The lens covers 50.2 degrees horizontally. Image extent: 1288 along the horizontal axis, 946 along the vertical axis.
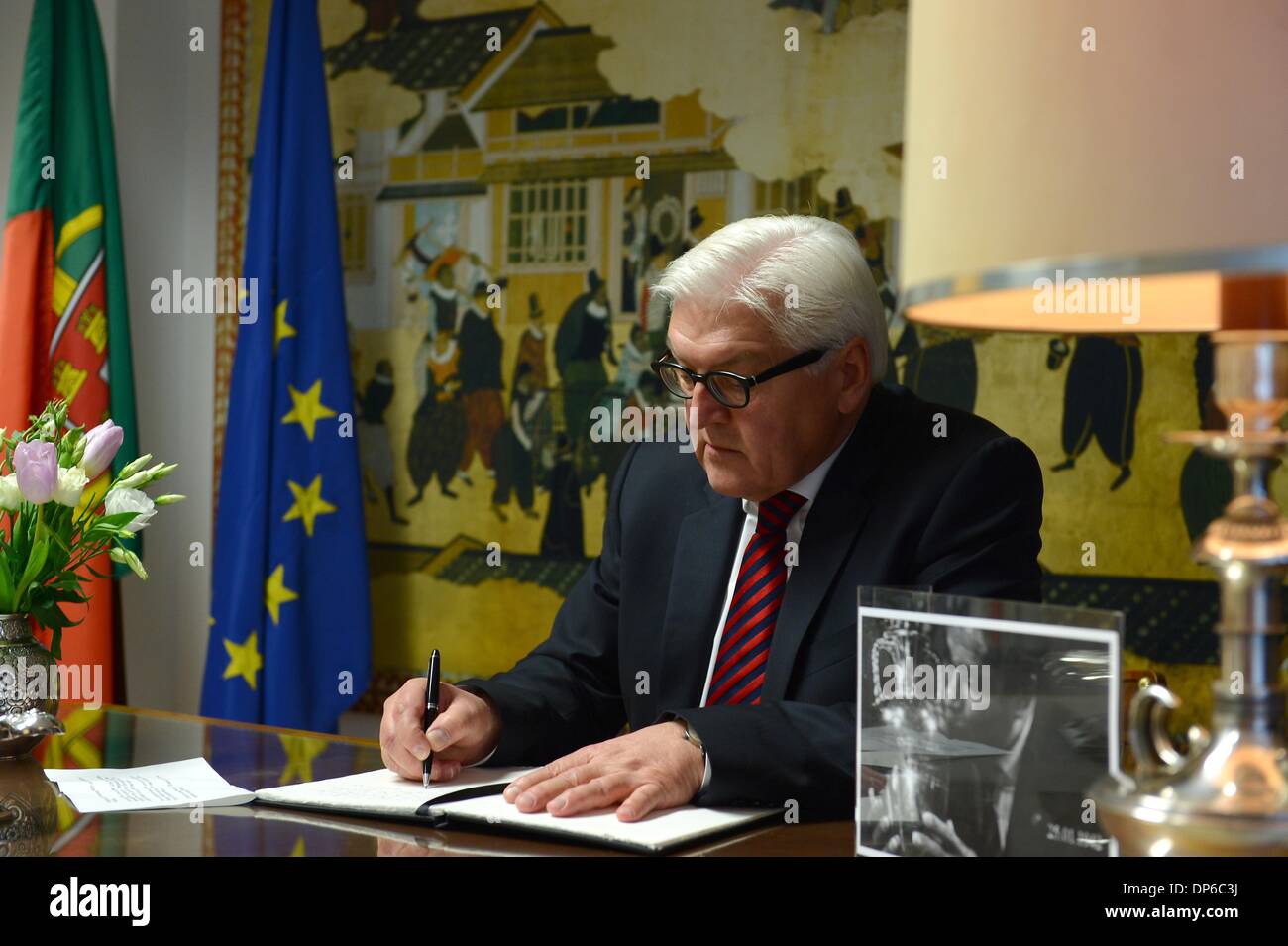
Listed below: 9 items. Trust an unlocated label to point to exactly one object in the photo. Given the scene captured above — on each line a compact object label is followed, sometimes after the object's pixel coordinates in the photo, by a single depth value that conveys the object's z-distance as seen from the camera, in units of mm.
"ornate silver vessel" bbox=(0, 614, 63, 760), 2084
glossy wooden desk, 1596
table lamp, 841
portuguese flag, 4469
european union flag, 4629
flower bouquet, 2141
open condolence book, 1585
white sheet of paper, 1871
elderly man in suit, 2236
